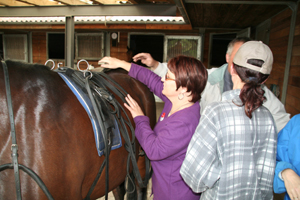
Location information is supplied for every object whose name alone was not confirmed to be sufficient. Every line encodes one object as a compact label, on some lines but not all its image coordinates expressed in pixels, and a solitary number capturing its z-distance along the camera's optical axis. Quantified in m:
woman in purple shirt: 1.08
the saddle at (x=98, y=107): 1.22
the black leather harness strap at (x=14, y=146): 0.92
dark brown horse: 0.96
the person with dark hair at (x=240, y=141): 0.89
